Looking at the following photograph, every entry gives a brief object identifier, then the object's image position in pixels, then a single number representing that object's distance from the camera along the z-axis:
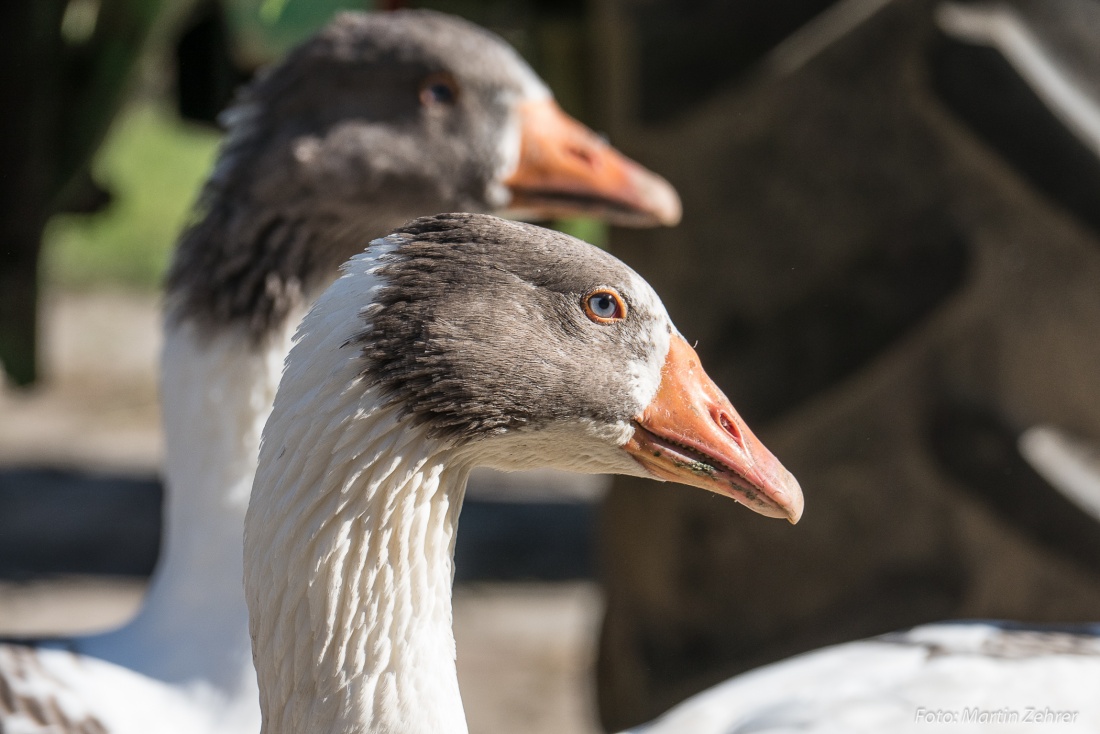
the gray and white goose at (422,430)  2.24
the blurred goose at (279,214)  2.41
